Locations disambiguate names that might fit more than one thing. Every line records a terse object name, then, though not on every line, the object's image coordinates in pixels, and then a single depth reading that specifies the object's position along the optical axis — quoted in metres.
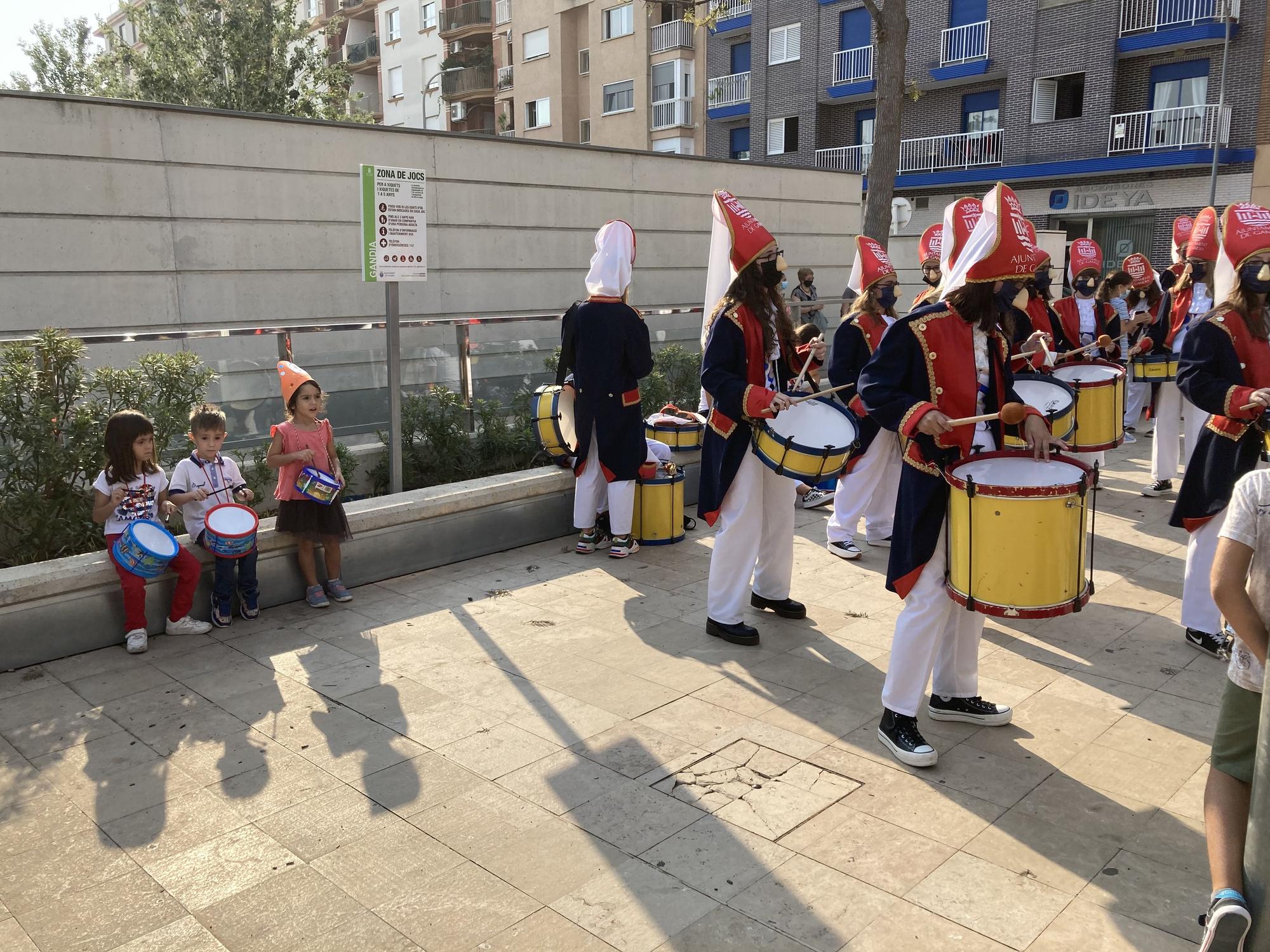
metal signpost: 6.81
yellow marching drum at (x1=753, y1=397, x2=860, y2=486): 5.21
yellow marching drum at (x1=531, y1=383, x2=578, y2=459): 7.64
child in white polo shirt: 5.83
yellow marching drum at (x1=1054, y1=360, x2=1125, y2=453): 7.59
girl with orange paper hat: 6.02
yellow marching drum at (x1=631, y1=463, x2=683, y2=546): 7.64
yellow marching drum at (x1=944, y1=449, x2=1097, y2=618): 3.82
